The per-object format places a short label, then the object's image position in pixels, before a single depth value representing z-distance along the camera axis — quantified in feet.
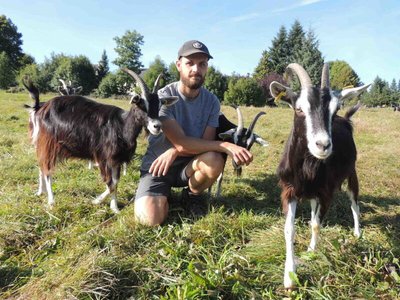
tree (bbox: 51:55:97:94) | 133.18
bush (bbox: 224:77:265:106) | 94.94
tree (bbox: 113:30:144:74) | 153.79
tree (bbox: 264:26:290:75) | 149.07
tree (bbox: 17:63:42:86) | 124.87
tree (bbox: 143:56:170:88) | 122.21
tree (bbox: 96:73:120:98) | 118.93
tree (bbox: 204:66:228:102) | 110.36
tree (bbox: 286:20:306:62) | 146.72
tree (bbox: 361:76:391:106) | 174.09
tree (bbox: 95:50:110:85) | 156.17
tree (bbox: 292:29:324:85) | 97.08
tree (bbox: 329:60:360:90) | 135.29
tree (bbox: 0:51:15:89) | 116.57
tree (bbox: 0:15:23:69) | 175.01
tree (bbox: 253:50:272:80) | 148.56
